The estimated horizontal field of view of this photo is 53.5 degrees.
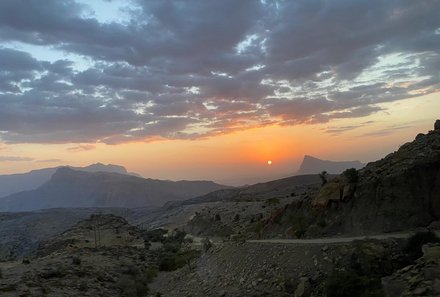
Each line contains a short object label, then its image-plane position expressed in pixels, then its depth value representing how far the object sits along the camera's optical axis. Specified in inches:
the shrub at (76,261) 1605.1
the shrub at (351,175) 1219.9
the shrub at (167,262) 1670.6
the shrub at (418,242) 788.0
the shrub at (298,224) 1204.1
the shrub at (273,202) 2646.7
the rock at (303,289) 805.2
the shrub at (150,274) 1500.2
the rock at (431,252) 624.4
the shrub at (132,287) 1262.3
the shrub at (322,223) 1166.0
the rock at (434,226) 932.5
